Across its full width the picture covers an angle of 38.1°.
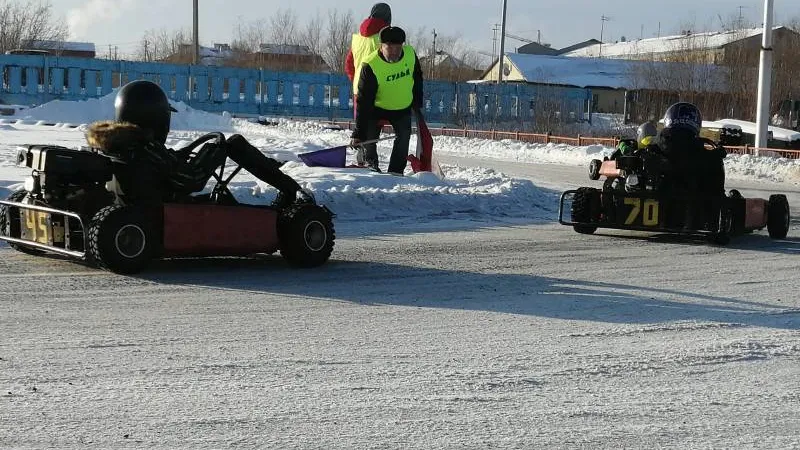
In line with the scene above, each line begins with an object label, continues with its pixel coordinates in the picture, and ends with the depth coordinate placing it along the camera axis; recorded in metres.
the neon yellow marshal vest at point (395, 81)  14.38
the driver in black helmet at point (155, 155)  7.50
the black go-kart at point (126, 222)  7.15
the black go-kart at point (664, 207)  10.23
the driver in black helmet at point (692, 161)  10.56
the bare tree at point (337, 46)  71.56
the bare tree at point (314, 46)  75.75
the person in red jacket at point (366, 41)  14.82
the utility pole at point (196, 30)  47.62
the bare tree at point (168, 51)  86.86
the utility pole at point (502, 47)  49.22
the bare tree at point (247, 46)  84.25
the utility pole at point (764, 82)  24.97
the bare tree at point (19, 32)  64.19
